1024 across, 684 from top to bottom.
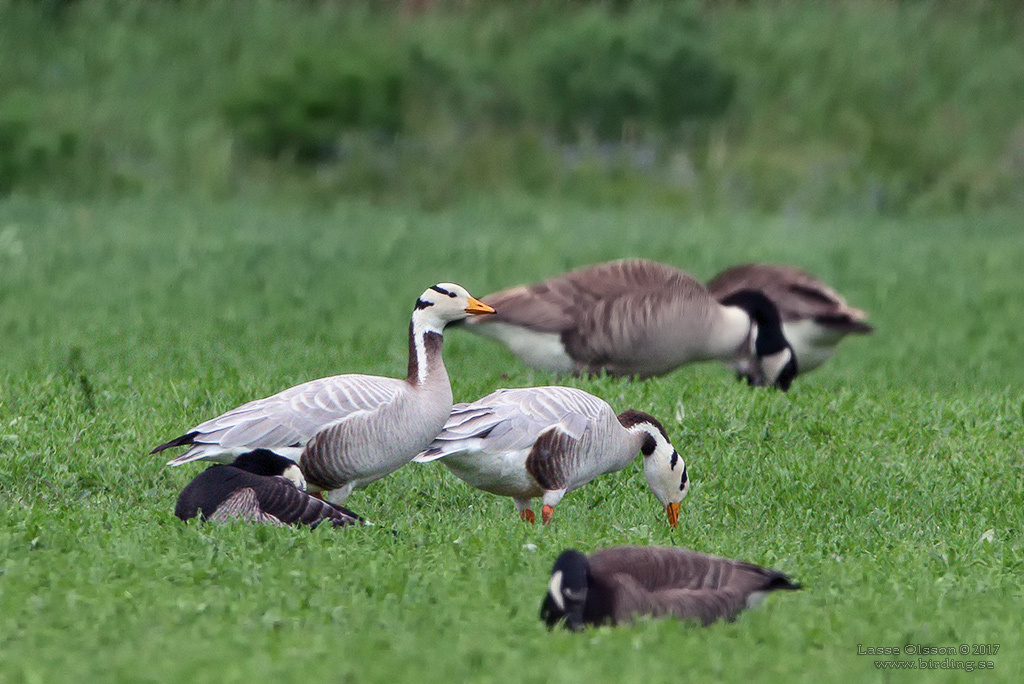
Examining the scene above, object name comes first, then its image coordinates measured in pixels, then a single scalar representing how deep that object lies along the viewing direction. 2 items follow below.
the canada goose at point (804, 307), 29.61
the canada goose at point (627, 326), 26.69
